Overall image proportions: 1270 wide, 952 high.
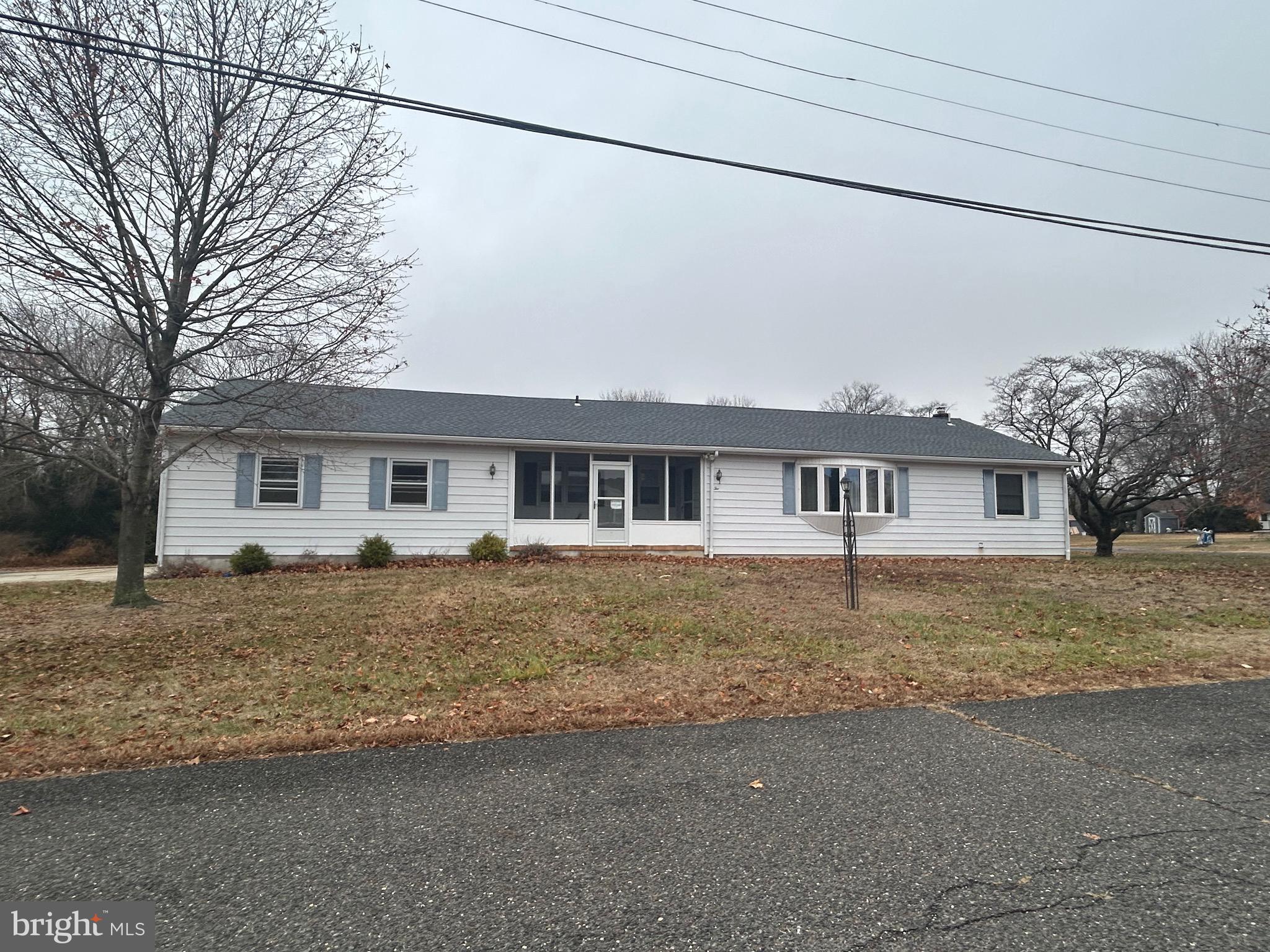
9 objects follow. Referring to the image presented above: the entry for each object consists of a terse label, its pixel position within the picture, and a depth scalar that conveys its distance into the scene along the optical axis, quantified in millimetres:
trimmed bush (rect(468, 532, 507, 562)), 15055
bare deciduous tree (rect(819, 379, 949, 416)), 50969
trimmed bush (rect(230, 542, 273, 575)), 13758
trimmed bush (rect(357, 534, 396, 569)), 14625
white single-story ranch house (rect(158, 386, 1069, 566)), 14641
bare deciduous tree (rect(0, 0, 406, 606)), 7812
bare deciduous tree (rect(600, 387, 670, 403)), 48844
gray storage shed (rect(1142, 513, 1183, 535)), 57531
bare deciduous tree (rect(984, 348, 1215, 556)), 21391
